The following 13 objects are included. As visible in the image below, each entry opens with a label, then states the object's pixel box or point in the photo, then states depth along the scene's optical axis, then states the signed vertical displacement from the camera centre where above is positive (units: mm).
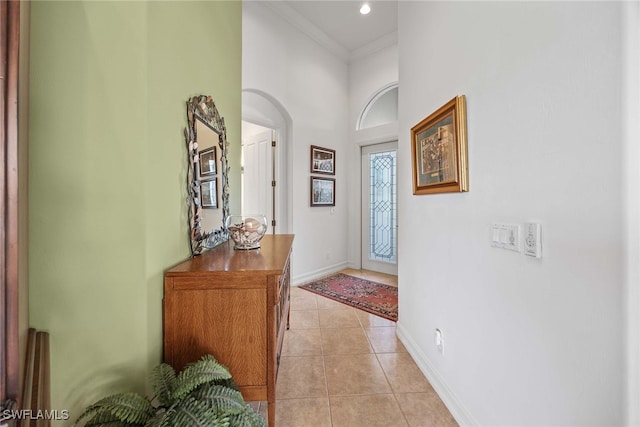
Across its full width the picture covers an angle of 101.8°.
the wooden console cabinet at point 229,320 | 1172 -465
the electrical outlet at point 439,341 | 1561 -757
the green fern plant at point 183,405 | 837 -634
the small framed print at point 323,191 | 3869 +414
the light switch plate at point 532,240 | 893 -83
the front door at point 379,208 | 4109 +154
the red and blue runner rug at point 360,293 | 2895 -972
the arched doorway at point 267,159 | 3350 +875
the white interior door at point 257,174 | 3773 +676
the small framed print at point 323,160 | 3850 +889
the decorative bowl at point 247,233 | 1704 -94
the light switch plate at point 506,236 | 994 -79
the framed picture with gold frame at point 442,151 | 1309 +391
